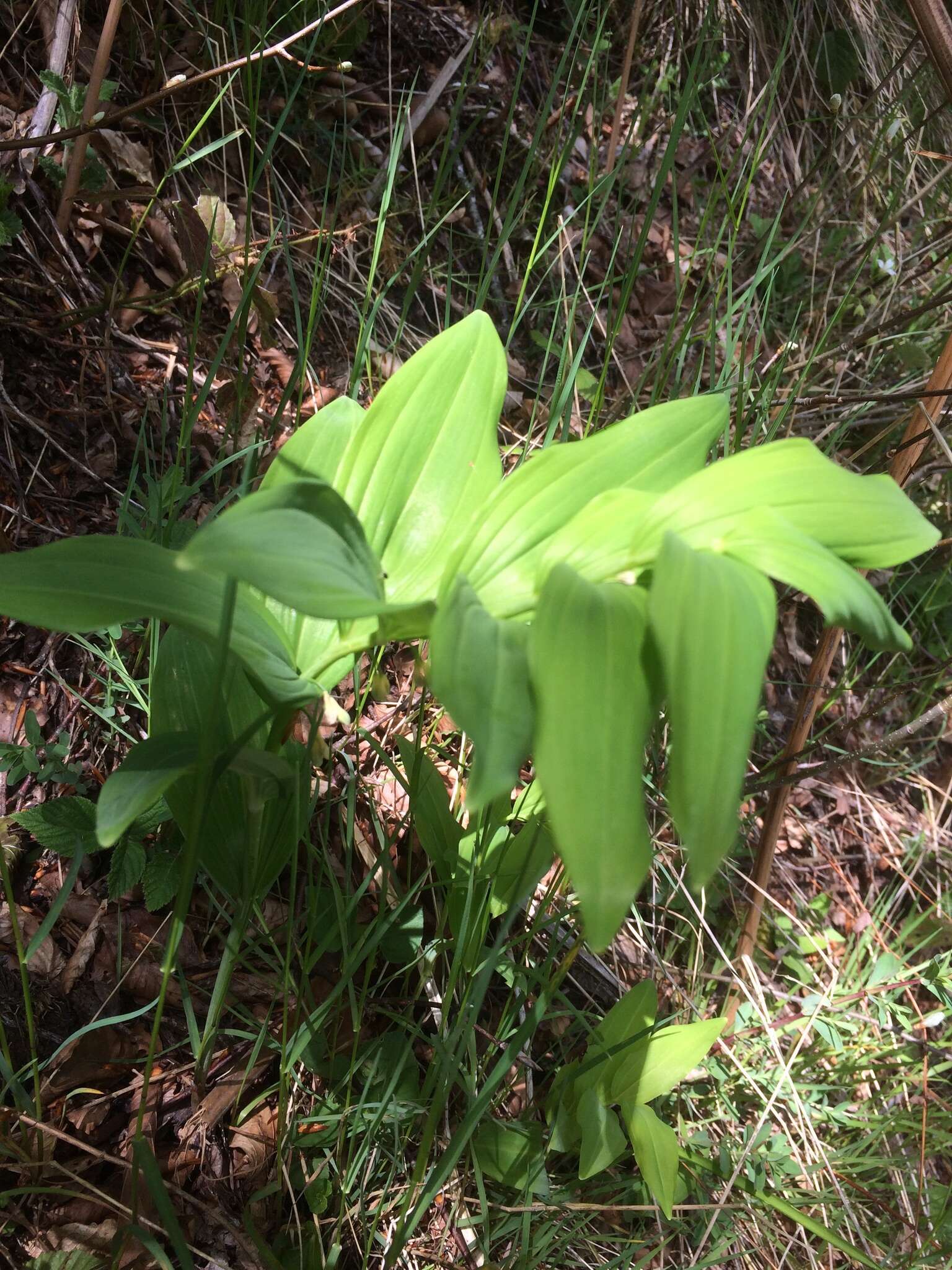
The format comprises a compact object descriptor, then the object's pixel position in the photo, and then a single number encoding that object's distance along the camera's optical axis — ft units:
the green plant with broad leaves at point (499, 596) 0.79
